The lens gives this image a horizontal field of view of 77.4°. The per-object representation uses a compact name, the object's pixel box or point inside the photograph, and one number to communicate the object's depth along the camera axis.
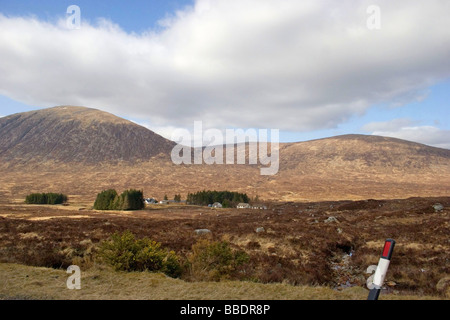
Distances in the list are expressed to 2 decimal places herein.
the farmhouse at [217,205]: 88.07
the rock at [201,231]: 22.38
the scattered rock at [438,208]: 29.64
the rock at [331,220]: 29.12
